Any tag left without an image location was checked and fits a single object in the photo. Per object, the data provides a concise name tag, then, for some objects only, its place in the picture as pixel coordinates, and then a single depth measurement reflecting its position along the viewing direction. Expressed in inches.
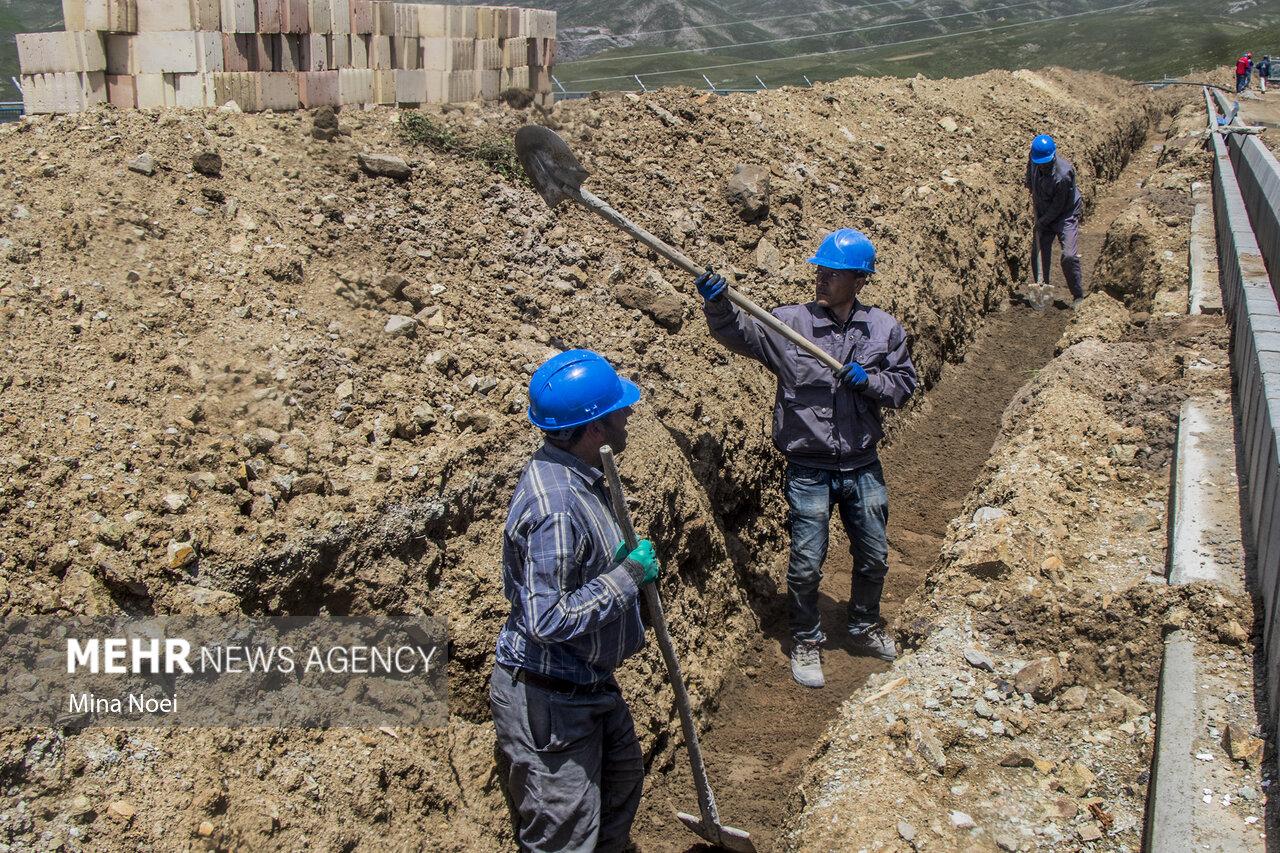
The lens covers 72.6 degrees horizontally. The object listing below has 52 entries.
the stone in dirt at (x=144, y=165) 186.5
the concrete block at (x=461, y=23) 268.1
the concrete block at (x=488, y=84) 277.6
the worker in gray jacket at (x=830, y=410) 178.2
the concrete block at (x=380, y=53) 252.7
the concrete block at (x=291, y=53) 235.1
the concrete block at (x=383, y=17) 252.5
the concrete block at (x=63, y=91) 217.2
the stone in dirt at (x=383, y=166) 214.8
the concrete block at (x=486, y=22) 276.1
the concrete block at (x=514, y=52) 284.8
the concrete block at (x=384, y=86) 250.8
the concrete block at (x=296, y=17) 233.3
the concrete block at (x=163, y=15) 220.1
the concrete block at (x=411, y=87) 254.8
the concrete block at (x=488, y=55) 276.2
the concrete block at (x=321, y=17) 238.8
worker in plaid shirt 106.7
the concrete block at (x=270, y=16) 230.1
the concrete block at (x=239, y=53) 225.1
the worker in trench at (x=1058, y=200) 372.5
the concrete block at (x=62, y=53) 213.3
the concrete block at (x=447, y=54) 265.3
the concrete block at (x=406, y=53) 258.8
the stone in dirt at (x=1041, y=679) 134.5
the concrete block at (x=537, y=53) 294.7
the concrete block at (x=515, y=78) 287.3
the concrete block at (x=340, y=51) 244.2
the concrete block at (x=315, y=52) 238.4
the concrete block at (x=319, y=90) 236.7
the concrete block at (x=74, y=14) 214.8
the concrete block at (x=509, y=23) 280.5
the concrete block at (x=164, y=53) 219.6
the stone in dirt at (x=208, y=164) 191.9
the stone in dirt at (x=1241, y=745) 109.7
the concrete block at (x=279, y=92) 229.8
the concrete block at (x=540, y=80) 298.0
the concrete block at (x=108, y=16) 215.2
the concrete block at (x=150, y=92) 221.3
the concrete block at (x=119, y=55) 219.6
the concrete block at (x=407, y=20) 258.4
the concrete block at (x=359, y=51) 248.8
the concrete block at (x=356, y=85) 243.9
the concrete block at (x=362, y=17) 247.9
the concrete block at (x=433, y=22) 263.3
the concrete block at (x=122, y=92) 221.5
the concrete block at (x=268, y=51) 231.6
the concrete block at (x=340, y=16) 243.6
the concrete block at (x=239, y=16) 224.5
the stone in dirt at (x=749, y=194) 277.1
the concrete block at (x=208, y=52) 221.1
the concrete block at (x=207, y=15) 222.1
